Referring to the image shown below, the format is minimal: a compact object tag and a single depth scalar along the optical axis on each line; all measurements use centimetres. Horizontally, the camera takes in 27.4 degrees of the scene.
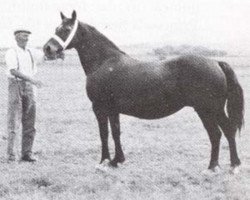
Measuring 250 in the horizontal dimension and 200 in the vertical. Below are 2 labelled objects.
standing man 904
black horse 810
